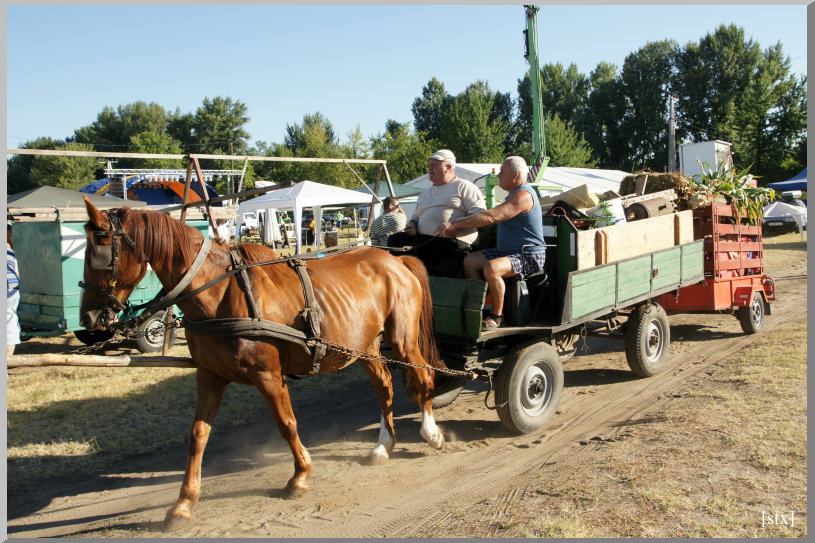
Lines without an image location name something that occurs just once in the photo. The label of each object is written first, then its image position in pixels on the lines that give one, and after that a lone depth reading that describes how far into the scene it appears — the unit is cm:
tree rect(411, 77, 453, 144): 5929
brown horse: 363
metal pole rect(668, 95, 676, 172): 3130
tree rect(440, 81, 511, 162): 3775
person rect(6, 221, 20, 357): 609
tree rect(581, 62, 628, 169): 5162
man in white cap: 548
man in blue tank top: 523
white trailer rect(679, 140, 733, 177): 2052
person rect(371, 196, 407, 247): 650
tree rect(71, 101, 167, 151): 6103
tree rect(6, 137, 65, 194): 5225
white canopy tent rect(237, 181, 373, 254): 1655
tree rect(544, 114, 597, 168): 3738
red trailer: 809
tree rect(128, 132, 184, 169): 4398
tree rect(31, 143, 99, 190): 4478
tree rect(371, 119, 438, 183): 3462
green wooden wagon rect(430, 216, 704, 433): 520
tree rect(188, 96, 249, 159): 5847
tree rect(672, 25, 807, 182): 4388
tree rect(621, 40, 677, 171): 5003
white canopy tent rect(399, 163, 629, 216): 2344
